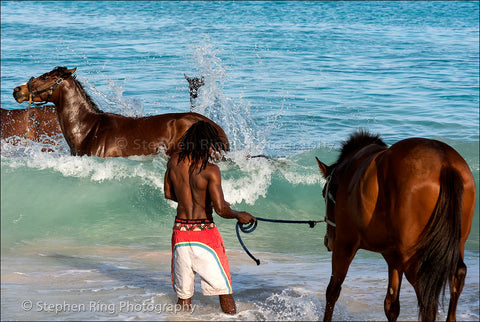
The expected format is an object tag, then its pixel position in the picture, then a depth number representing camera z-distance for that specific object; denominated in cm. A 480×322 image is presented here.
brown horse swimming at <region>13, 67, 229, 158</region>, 1658
